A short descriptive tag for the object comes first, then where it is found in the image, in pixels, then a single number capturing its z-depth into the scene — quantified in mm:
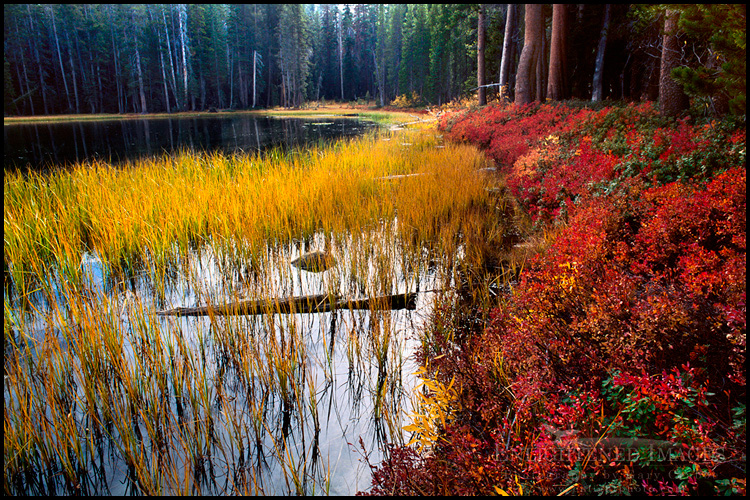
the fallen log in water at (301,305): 3141
